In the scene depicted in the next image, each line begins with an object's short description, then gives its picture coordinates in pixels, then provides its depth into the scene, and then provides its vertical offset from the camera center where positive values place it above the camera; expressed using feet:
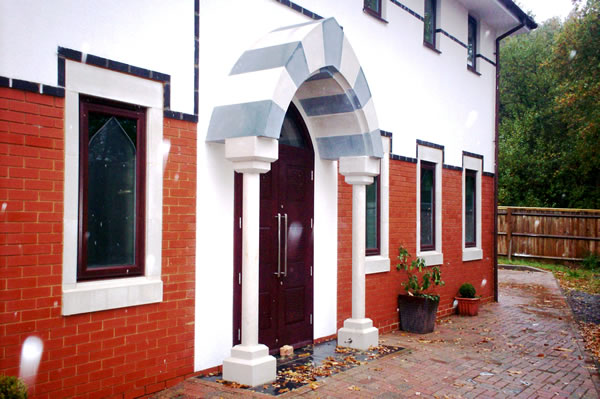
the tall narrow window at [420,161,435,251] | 33.32 +0.98
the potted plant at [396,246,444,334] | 28.71 -4.08
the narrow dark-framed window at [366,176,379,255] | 28.86 +0.30
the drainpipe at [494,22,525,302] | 41.29 +4.36
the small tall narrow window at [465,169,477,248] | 39.29 +0.92
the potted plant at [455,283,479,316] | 34.45 -4.80
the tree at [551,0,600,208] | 62.64 +17.28
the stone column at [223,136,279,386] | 18.42 -1.36
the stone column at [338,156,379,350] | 24.23 -1.36
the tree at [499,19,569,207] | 81.87 +14.38
